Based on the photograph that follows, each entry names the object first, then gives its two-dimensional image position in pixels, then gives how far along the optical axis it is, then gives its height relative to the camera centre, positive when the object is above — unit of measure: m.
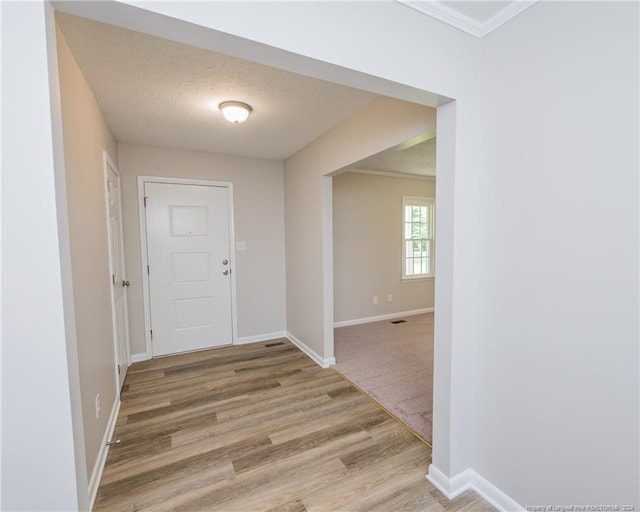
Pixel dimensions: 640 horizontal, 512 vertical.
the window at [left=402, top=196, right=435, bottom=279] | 5.14 +0.00
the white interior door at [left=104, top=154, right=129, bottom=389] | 2.54 -0.30
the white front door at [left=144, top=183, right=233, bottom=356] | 3.47 -0.32
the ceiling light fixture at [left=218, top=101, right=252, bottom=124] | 2.28 +1.01
